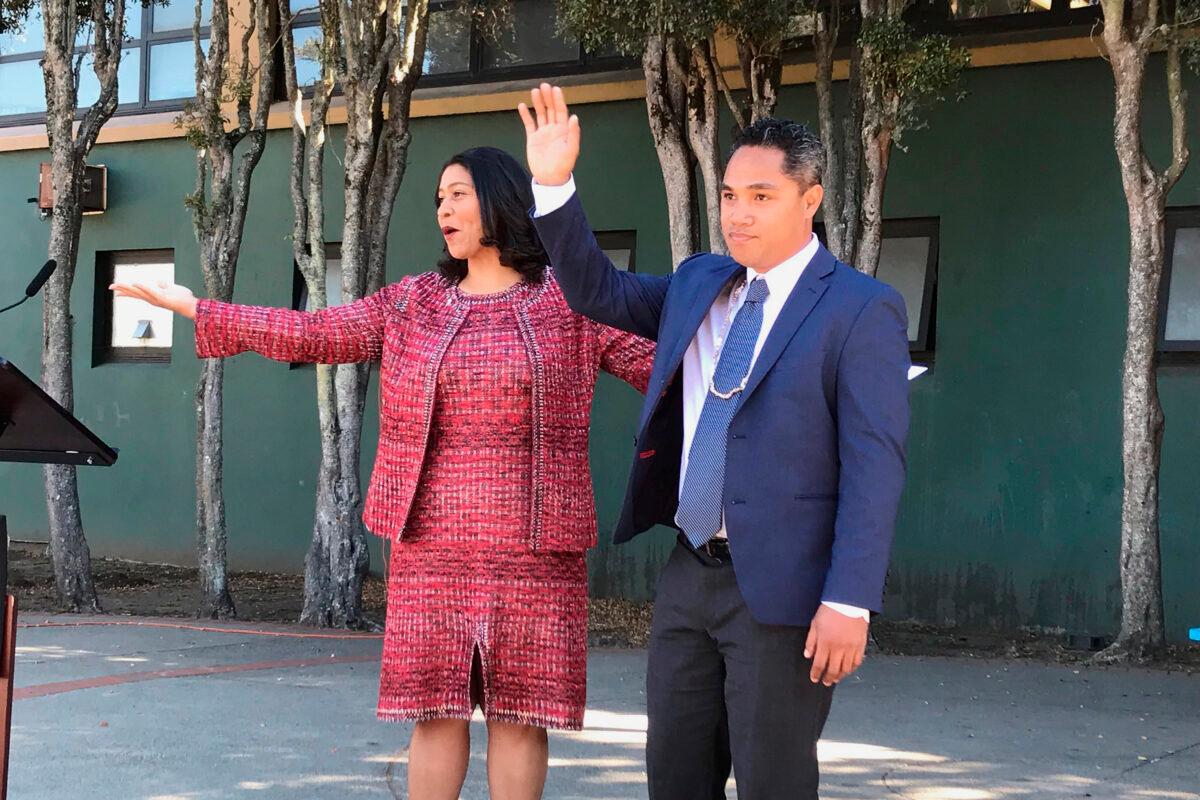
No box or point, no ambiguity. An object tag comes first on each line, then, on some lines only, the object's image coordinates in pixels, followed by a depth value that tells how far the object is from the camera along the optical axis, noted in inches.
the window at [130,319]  542.9
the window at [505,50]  453.7
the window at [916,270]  410.3
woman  148.6
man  117.9
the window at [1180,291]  380.8
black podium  122.2
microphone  123.0
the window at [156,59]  529.0
